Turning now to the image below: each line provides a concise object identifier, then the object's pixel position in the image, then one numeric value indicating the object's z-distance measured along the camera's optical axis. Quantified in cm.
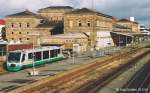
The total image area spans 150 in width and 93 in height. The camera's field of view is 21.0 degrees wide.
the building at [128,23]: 18762
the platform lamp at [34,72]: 4022
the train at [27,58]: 4540
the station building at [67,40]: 8174
